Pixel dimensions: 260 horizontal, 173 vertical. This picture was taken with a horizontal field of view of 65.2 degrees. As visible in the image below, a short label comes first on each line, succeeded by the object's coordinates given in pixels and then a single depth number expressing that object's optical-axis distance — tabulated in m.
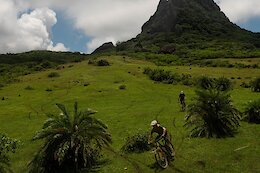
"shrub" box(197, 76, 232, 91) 42.06
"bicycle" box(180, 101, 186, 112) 25.82
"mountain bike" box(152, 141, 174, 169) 12.63
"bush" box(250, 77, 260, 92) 38.21
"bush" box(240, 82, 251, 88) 43.37
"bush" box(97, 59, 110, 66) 68.54
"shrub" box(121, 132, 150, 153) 15.22
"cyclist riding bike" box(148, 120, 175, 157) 12.71
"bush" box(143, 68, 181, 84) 49.01
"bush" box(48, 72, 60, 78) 59.15
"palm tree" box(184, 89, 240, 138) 16.62
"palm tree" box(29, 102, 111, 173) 13.14
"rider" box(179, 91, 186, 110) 25.94
